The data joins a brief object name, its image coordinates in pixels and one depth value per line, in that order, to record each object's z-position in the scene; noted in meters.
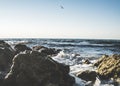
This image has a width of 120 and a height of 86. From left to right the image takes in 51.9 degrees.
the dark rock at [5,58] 6.66
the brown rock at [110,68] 6.10
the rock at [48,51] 14.90
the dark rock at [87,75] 6.08
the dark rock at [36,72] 4.79
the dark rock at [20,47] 13.45
